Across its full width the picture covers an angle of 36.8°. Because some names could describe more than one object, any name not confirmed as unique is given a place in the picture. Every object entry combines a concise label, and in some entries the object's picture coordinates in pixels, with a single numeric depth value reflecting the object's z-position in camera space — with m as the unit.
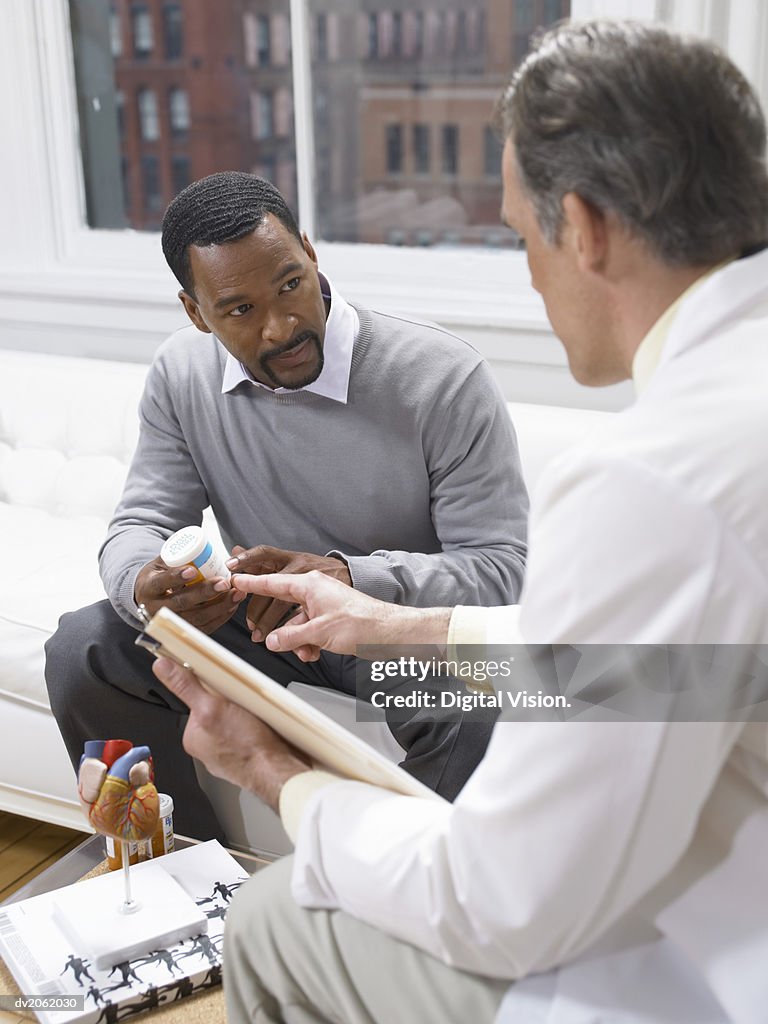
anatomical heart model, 1.33
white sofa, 1.91
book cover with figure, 1.26
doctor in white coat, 0.80
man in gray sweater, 1.64
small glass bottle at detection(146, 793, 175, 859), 1.49
